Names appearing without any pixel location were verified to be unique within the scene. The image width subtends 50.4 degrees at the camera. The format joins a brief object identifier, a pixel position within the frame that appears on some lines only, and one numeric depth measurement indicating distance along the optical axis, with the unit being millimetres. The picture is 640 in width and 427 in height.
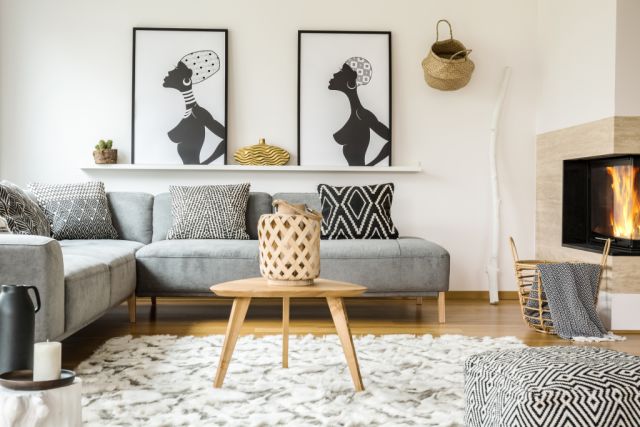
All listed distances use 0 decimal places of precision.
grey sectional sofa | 3707
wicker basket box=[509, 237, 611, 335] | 3799
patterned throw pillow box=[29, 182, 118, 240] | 4289
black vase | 1814
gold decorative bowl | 4902
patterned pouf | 1640
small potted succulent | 4820
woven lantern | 2613
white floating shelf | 4879
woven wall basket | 4688
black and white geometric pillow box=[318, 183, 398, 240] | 4488
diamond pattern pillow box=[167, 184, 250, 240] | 4426
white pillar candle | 1461
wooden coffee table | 2529
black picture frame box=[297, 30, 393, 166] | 4977
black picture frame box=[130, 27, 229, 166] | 4941
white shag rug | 2217
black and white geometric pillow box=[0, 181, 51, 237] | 3486
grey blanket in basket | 3631
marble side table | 1398
